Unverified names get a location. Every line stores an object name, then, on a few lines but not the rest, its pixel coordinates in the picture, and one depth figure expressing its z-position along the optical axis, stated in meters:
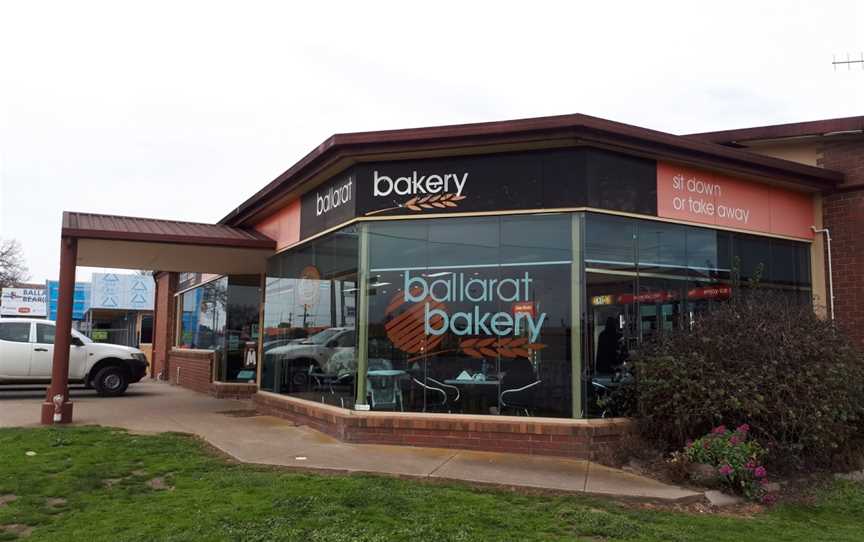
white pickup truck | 15.80
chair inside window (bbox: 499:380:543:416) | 9.30
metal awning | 11.81
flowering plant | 7.29
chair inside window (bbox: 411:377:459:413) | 9.59
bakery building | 9.34
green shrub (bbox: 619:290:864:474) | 8.03
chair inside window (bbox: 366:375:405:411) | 9.86
